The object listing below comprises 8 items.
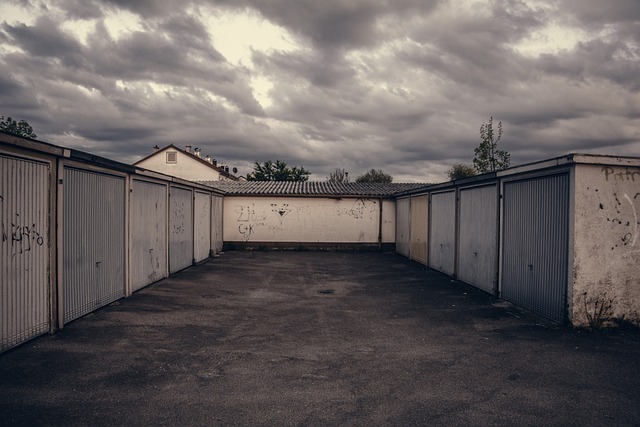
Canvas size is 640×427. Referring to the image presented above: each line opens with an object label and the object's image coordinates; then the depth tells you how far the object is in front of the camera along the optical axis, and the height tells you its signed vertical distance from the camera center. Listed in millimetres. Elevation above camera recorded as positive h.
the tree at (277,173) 48325 +4092
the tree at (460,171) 47316 +4414
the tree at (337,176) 57031 +4496
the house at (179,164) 46562 +4804
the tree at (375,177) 69250 +5313
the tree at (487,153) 25375 +3429
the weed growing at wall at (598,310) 7180 -1692
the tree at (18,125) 44525 +8496
